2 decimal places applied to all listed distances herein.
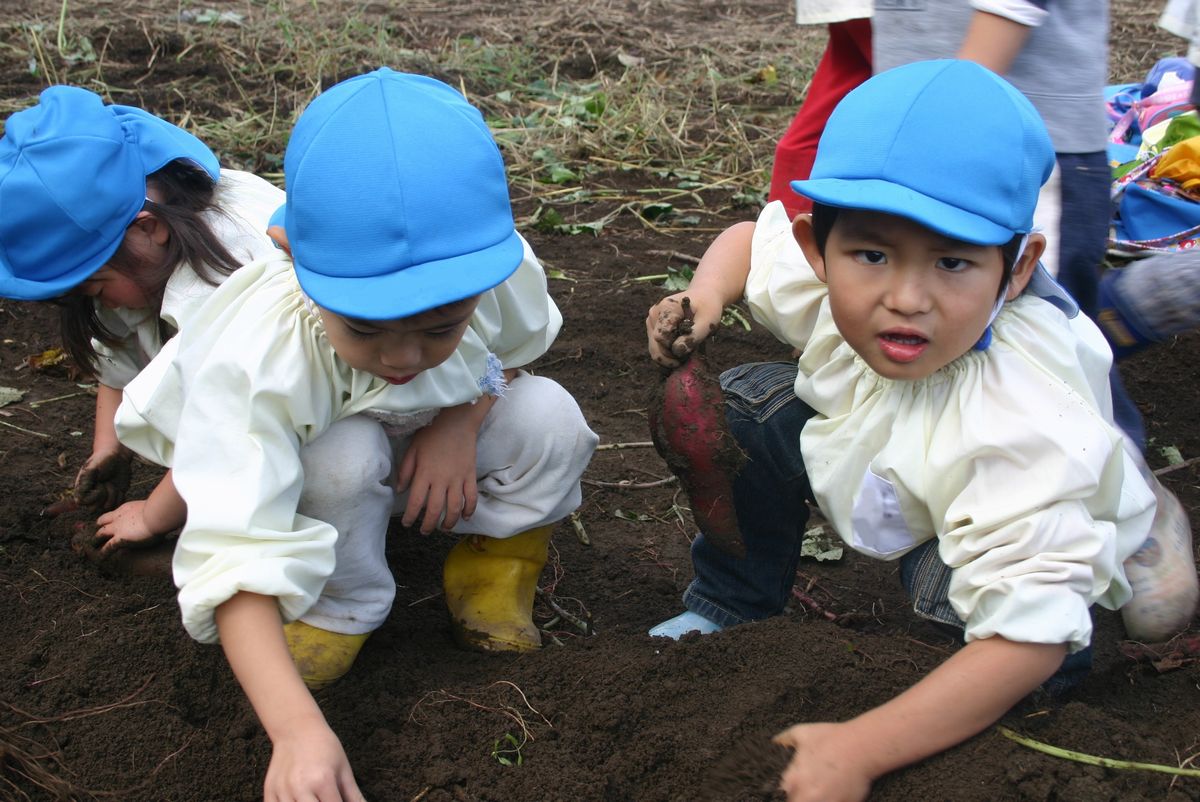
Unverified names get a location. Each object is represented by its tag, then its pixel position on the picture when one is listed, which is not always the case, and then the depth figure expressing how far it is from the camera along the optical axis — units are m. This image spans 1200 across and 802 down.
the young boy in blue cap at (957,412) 1.73
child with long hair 2.40
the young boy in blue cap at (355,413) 1.71
